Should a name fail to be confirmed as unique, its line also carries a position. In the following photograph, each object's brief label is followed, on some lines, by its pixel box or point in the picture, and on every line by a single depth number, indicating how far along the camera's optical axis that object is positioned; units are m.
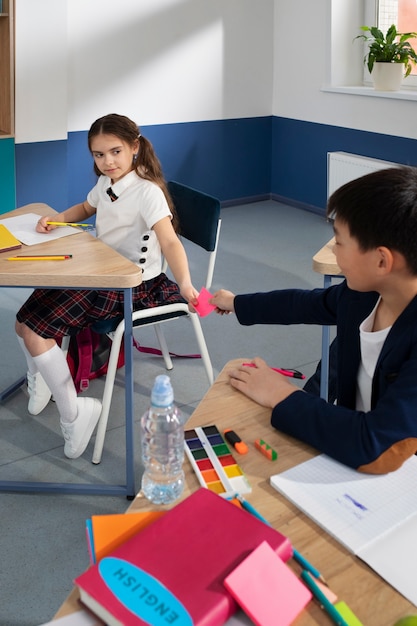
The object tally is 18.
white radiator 4.69
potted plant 4.54
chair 2.26
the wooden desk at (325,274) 2.10
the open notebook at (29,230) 2.28
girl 2.23
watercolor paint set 1.07
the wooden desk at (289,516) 0.86
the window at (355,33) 4.72
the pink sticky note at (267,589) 0.81
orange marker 1.16
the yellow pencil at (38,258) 2.07
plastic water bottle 1.05
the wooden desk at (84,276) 1.95
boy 1.12
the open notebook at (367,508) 0.93
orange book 0.92
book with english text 0.80
